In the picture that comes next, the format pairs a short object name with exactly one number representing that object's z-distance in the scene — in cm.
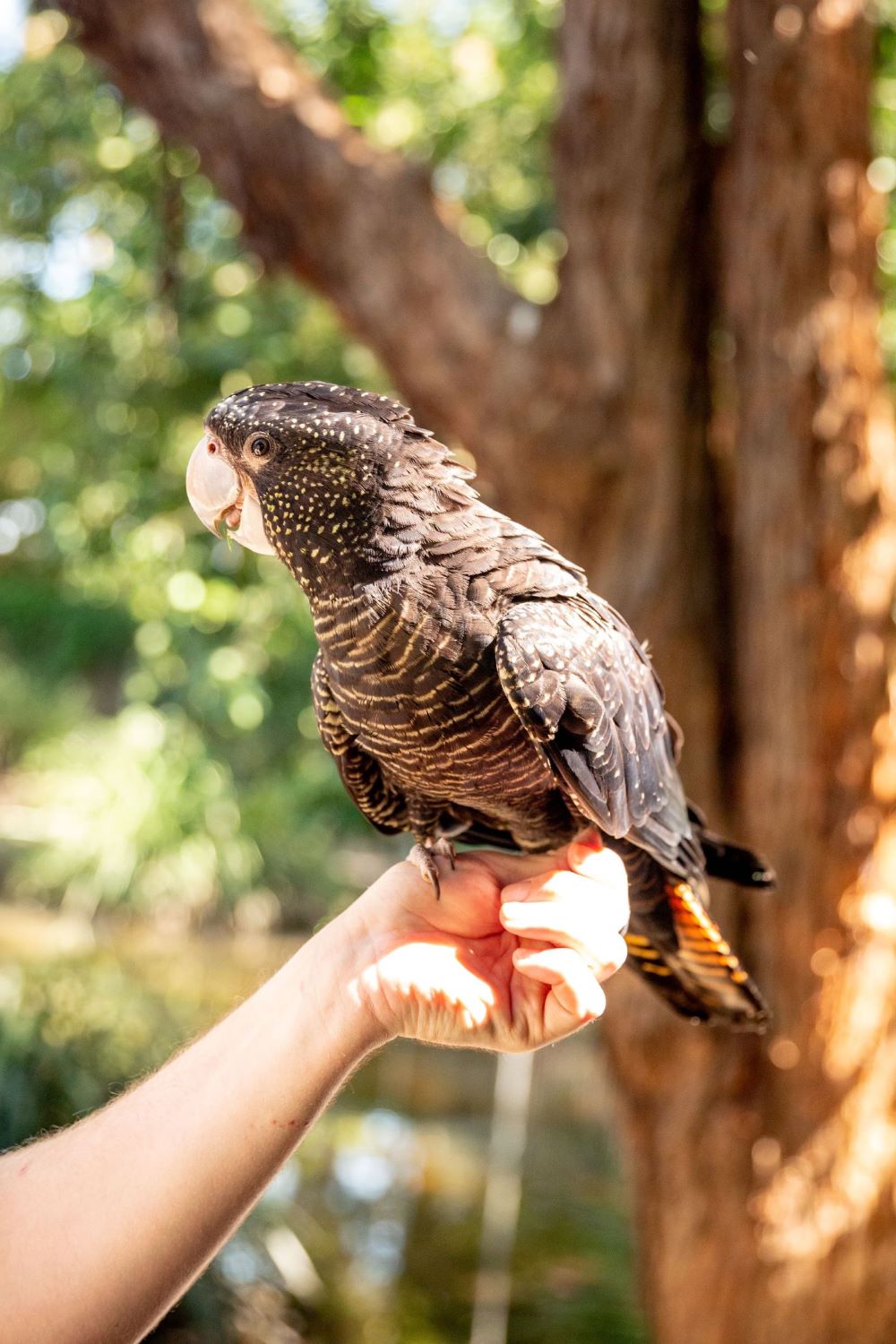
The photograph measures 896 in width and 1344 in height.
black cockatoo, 101
